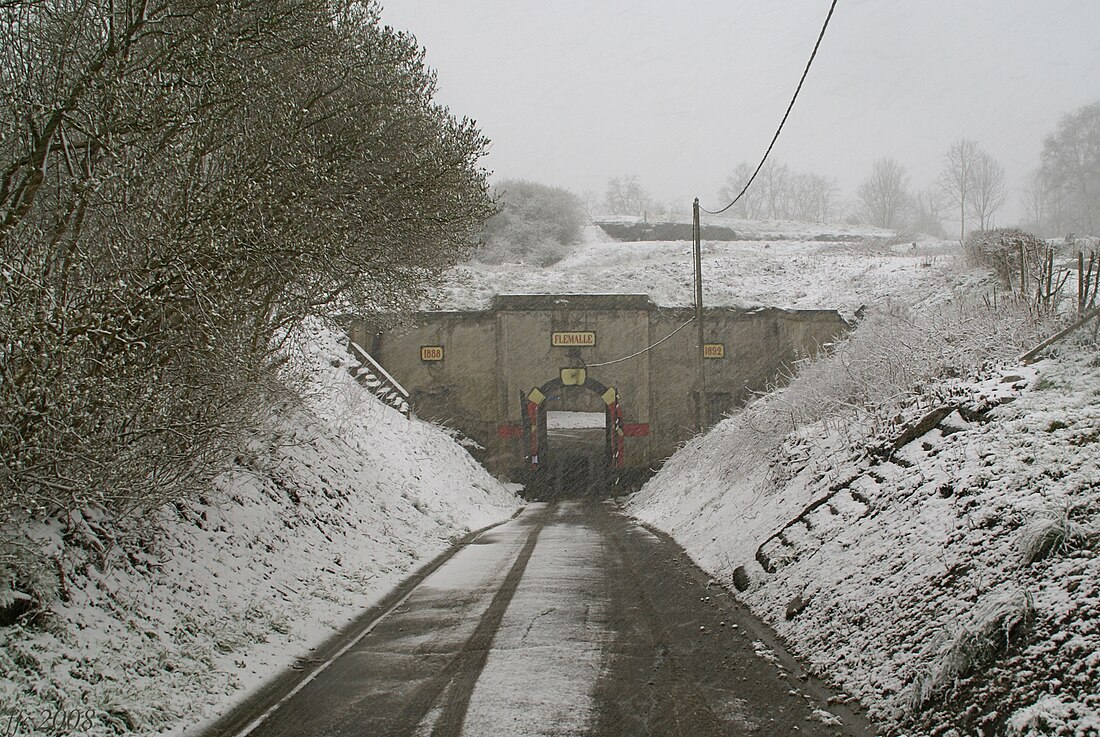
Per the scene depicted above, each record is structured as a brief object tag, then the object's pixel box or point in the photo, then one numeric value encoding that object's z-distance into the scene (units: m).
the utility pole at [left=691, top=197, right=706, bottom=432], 24.31
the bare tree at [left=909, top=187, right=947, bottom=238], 82.69
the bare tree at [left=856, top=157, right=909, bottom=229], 85.56
